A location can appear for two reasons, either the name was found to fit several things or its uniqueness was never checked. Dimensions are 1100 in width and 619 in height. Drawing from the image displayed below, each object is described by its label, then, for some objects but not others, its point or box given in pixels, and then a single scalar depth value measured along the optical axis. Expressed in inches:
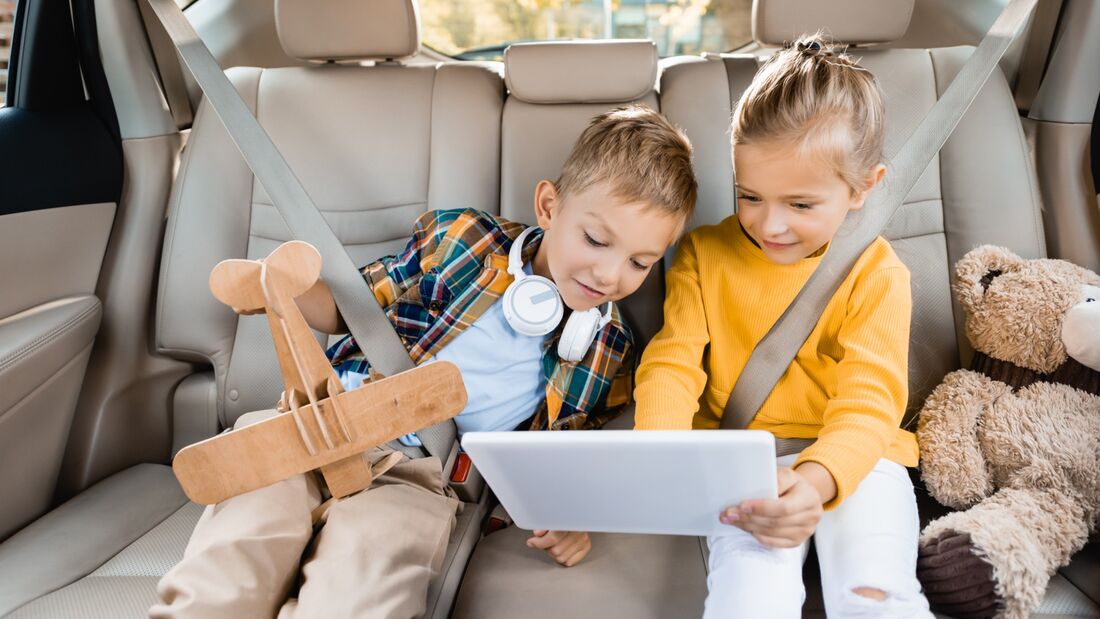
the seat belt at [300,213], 54.1
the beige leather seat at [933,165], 61.4
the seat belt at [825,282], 50.7
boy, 39.2
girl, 41.4
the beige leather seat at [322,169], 65.1
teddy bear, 42.7
